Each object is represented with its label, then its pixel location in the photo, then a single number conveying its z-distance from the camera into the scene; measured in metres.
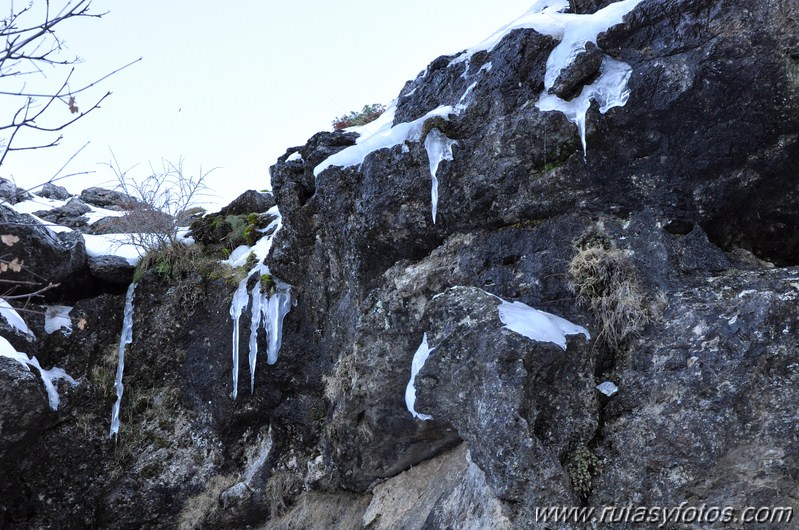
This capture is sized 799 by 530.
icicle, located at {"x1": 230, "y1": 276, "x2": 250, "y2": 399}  8.70
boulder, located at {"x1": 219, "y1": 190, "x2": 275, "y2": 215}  10.81
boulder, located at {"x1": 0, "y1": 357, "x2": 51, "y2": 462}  7.23
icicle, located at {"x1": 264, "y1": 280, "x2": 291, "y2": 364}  8.46
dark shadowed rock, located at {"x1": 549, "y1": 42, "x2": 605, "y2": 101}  5.96
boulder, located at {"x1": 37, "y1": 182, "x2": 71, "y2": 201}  14.30
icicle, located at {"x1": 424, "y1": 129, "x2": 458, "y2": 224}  6.51
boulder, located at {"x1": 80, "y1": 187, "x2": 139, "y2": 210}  14.73
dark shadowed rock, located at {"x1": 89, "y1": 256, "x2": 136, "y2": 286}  9.48
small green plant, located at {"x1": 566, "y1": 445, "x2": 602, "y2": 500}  4.70
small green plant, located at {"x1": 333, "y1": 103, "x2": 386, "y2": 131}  9.64
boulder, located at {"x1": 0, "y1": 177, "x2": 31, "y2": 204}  12.30
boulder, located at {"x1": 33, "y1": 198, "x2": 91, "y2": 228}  12.76
